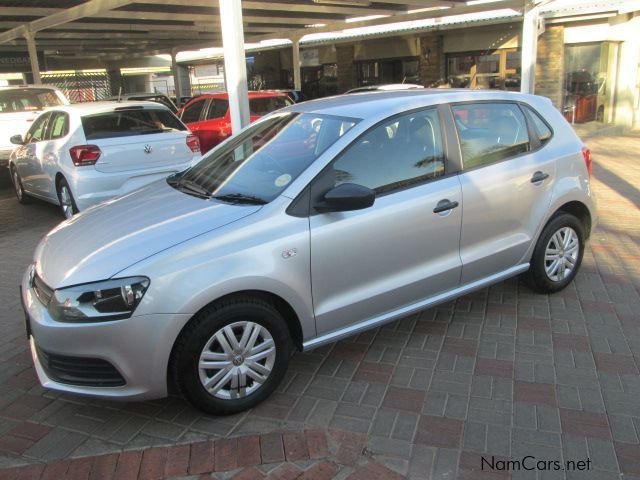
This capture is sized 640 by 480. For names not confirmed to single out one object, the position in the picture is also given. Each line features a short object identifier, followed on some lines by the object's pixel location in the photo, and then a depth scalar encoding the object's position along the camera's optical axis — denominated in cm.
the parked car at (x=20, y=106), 1015
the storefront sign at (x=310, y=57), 2360
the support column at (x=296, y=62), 1772
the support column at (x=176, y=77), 2270
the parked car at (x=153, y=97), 1433
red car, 1116
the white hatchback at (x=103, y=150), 662
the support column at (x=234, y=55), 622
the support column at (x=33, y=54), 1442
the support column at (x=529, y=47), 1013
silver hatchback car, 278
